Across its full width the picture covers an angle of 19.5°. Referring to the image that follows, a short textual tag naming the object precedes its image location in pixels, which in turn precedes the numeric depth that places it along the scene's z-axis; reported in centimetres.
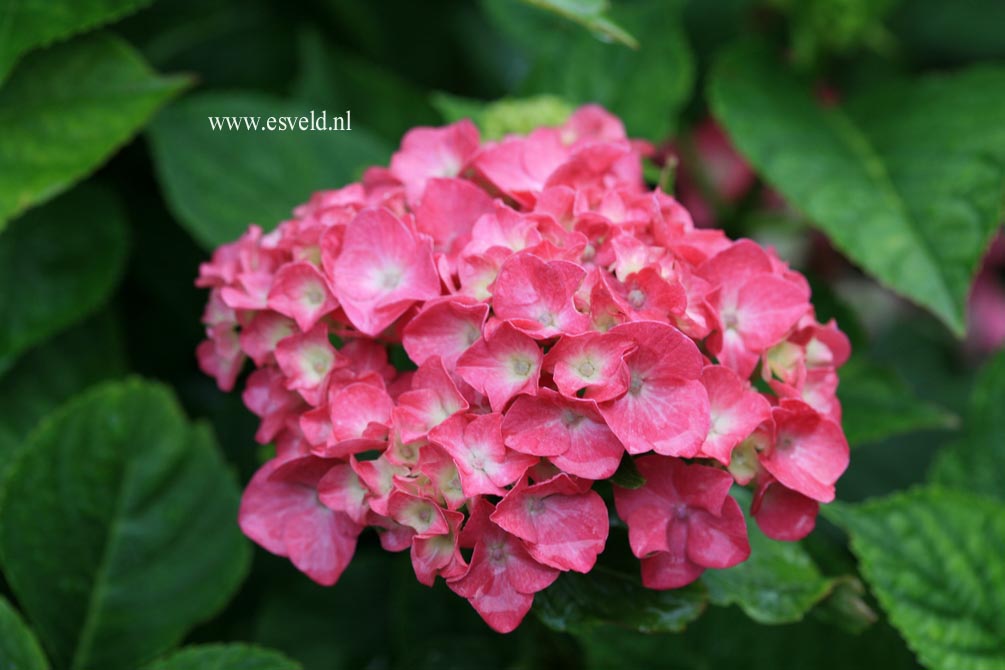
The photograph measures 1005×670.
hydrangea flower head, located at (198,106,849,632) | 72
